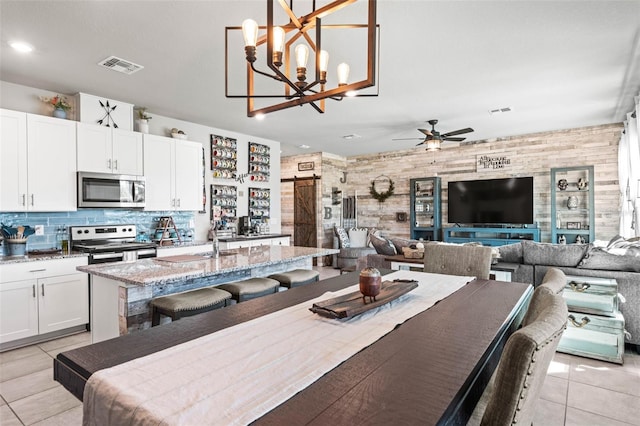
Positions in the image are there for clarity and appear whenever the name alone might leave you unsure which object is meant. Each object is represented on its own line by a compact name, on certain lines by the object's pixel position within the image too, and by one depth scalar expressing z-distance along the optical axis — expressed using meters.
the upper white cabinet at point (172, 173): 4.77
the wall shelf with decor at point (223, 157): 5.87
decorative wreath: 8.50
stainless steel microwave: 4.14
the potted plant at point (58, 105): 4.03
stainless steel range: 3.96
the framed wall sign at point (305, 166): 8.62
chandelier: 1.66
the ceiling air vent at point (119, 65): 3.35
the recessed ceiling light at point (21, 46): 3.01
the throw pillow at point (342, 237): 8.16
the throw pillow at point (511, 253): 3.78
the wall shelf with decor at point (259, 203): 6.49
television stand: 6.55
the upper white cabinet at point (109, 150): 4.16
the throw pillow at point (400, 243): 4.54
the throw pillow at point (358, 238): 8.42
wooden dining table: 0.83
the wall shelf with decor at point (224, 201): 5.83
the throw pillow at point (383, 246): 4.67
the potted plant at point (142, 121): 4.74
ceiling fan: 5.51
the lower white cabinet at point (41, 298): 3.41
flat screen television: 6.69
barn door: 8.52
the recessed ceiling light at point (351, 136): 6.64
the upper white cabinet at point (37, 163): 3.62
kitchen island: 2.29
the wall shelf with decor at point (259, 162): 6.50
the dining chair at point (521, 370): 0.80
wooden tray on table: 1.51
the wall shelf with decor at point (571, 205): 6.15
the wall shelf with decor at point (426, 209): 7.71
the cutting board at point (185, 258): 2.87
